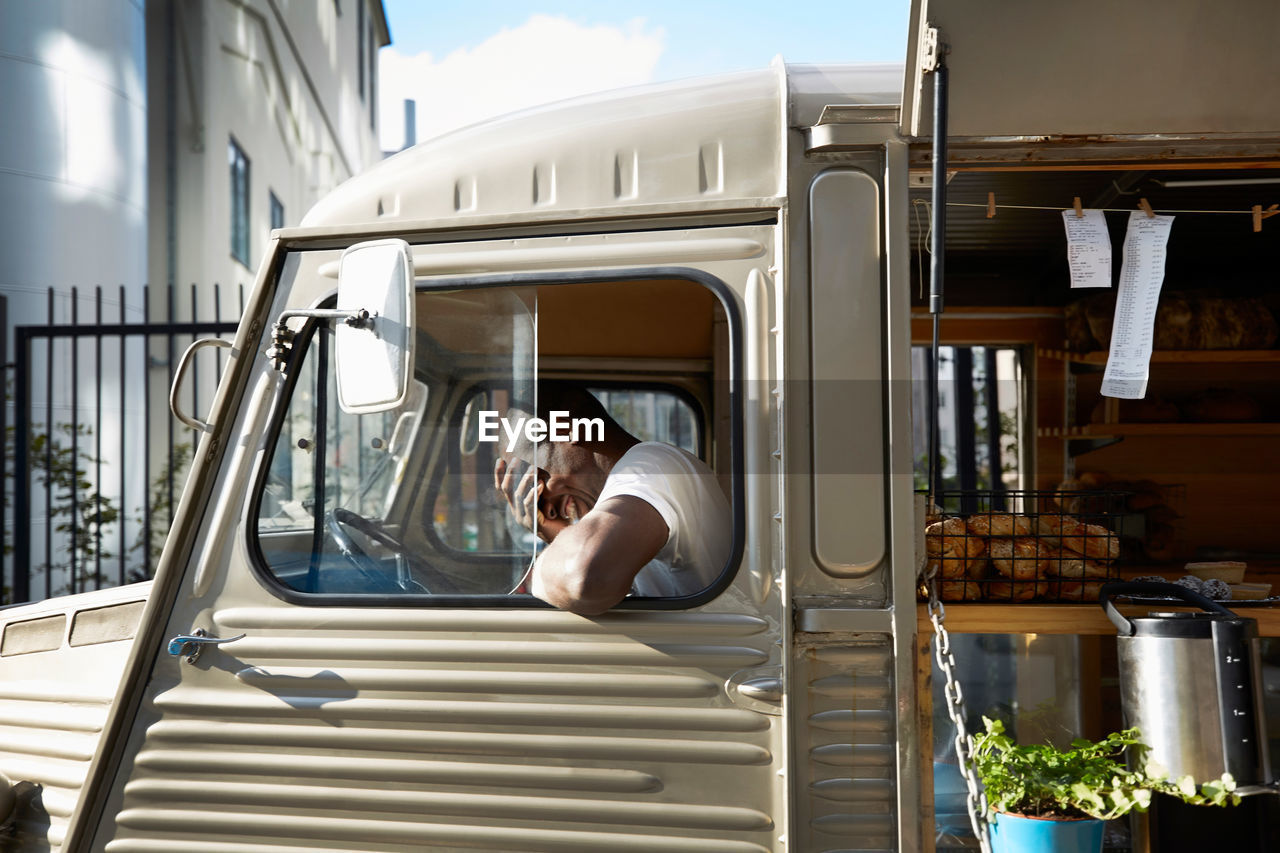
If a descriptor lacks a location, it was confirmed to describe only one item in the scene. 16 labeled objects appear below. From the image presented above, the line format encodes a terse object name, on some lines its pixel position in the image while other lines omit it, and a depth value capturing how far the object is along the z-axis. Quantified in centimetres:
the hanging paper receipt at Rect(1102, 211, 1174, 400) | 238
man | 211
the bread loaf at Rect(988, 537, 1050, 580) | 242
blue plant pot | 195
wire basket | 240
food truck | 201
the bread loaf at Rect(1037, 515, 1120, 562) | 250
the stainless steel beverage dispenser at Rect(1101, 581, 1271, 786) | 203
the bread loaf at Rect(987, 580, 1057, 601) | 244
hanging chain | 200
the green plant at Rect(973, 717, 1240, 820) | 195
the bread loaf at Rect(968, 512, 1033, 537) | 248
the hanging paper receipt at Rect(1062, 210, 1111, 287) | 237
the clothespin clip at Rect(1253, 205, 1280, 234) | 242
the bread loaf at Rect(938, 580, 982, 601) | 241
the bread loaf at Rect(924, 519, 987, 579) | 234
